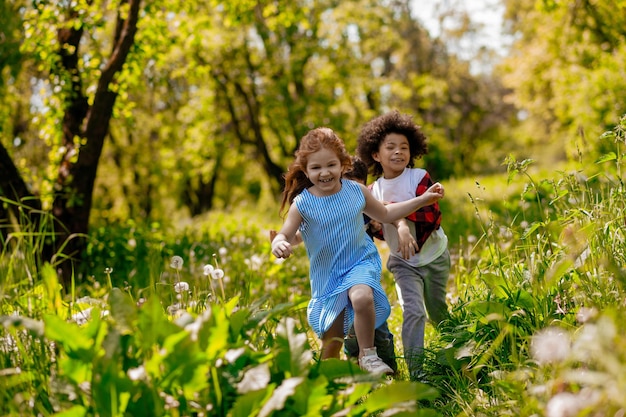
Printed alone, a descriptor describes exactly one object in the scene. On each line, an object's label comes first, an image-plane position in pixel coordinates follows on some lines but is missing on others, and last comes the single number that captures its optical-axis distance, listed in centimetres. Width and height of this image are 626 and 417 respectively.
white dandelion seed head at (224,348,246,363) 212
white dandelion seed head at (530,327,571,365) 169
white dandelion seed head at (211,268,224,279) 301
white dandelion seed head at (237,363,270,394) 214
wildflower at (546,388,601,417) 161
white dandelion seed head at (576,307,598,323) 194
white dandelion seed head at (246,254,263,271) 513
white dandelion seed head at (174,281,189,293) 299
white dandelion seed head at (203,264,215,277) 304
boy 380
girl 357
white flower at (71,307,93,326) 280
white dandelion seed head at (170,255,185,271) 304
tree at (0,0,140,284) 688
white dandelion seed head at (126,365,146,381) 205
